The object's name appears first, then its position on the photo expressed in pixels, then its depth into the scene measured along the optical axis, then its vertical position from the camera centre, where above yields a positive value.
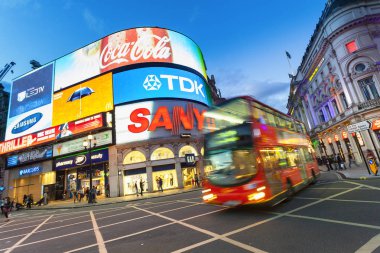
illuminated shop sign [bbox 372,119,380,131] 24.00 +2.93
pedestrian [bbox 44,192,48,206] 26.94 -0.25
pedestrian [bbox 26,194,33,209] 25.79 -0.30
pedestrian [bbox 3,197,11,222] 15.90 -0.42
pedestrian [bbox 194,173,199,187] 25.72 -0.41
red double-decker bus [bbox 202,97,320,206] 7.60 +0.45
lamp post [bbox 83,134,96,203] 20.98 -0.47
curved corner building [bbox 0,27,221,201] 27.23 +9.77
